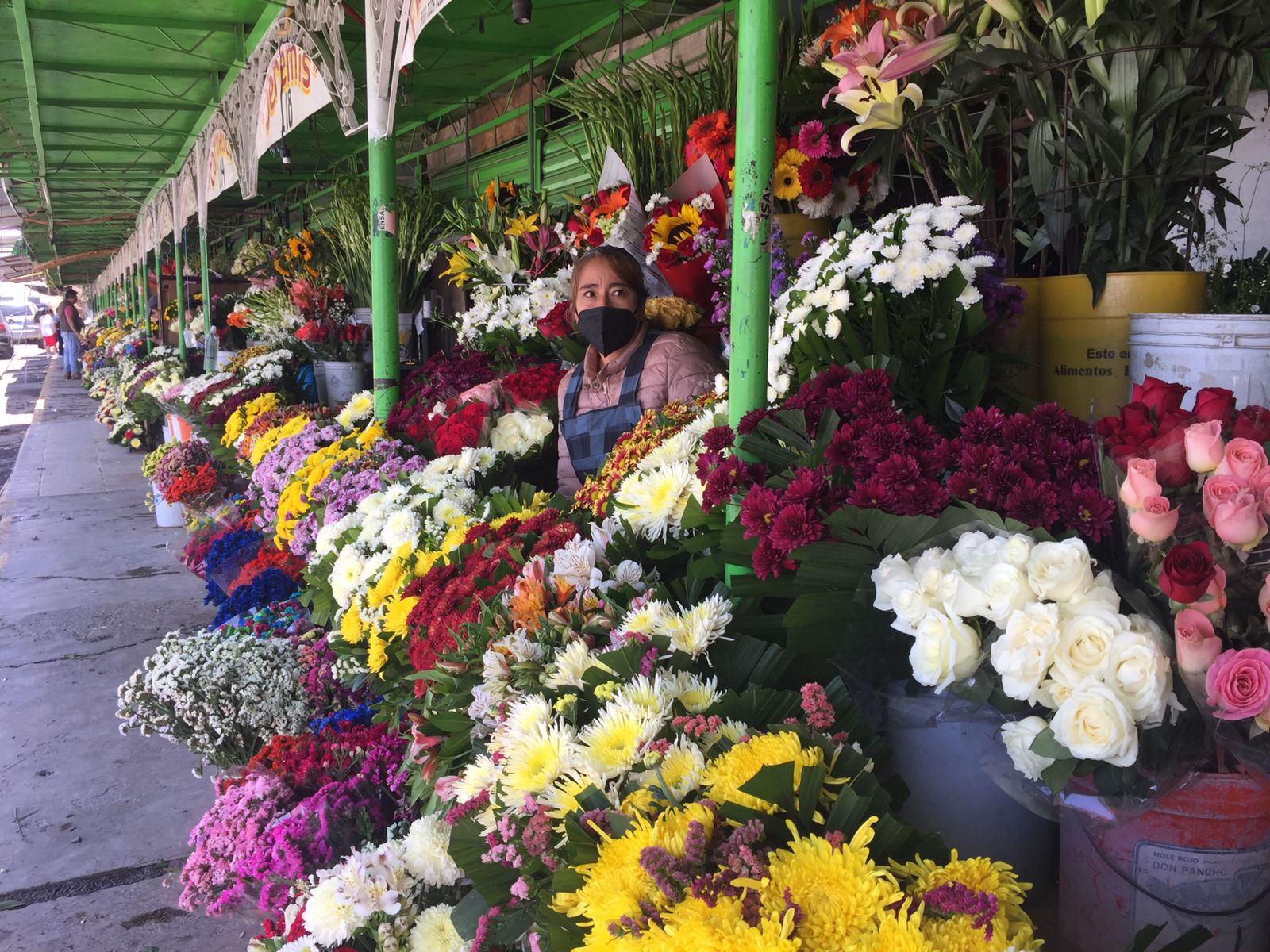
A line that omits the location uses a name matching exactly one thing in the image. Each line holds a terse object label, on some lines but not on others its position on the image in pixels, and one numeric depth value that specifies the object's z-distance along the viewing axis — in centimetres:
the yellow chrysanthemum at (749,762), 99
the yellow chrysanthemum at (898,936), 81
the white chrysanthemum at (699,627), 122
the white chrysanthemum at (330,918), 157
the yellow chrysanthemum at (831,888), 84
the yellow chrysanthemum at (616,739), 108
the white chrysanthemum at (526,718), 123
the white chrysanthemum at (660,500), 171
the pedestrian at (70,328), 2444
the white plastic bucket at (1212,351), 146
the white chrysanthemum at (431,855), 158
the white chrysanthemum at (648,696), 113
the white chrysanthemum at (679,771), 102
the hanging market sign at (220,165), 695
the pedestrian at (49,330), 3507
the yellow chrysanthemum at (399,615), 207
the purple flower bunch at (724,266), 213
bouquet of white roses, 91
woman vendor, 288
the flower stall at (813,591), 94
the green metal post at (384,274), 381
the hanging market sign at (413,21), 254
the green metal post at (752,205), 154
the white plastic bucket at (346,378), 529
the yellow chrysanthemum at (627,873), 91
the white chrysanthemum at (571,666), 129
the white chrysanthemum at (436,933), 144
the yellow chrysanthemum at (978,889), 85
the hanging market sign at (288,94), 438
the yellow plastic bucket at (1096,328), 171
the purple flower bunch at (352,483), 312
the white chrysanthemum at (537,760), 114
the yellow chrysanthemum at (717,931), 82
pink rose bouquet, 89
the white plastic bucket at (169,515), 742
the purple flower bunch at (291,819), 209
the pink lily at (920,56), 178
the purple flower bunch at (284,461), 402
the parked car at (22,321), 4850
